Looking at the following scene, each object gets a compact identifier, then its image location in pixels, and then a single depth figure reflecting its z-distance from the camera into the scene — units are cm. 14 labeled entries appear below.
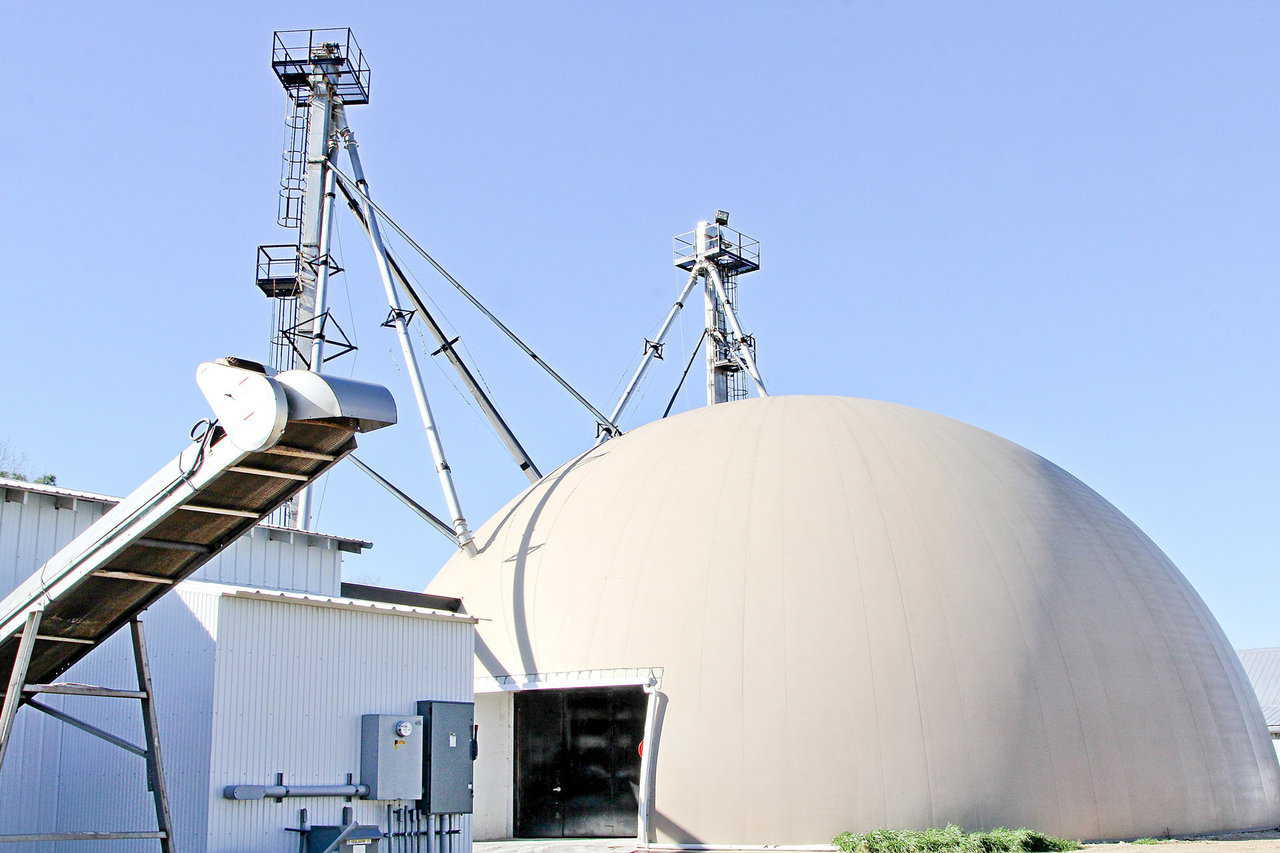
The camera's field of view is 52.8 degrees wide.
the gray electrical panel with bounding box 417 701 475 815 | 1891
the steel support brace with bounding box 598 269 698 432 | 3675
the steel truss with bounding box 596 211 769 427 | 4138
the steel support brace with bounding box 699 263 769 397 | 4097
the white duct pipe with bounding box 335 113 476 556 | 2781
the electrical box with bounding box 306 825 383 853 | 1727
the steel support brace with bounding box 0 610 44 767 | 1358
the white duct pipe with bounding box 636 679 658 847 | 2120
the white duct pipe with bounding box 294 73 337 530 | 2831
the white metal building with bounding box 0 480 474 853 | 1659
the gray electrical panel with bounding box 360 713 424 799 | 1825
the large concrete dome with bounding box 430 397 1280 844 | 2094
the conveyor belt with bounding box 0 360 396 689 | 1238
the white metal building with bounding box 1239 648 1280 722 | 4982
